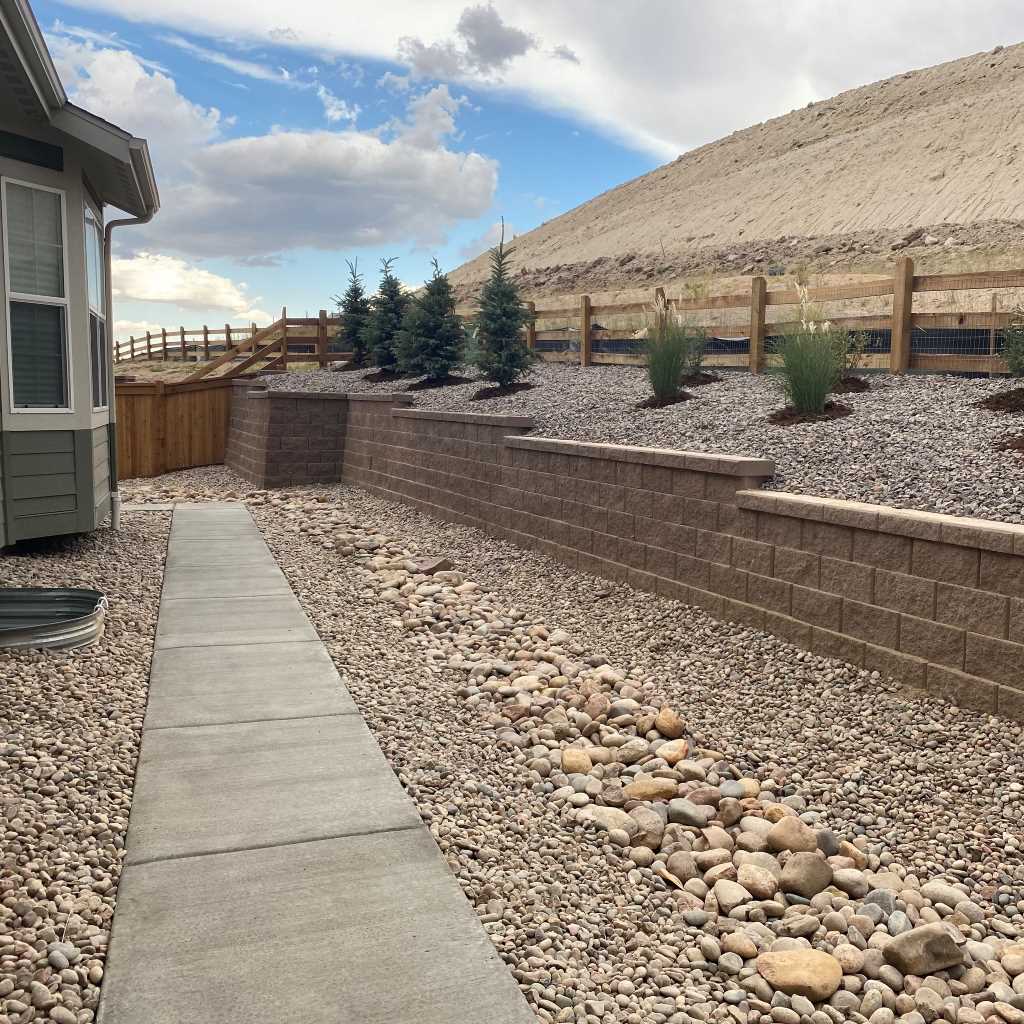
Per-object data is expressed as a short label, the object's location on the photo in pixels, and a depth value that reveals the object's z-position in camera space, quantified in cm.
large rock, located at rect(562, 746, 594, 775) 421
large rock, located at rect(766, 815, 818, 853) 355
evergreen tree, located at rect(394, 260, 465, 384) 1420
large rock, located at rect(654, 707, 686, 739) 465
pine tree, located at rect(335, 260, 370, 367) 1945
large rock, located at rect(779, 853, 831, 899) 326
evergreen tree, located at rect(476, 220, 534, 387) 1223
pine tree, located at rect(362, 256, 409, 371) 1705
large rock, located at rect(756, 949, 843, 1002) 265
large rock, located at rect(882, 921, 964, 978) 279
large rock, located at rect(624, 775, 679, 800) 399
